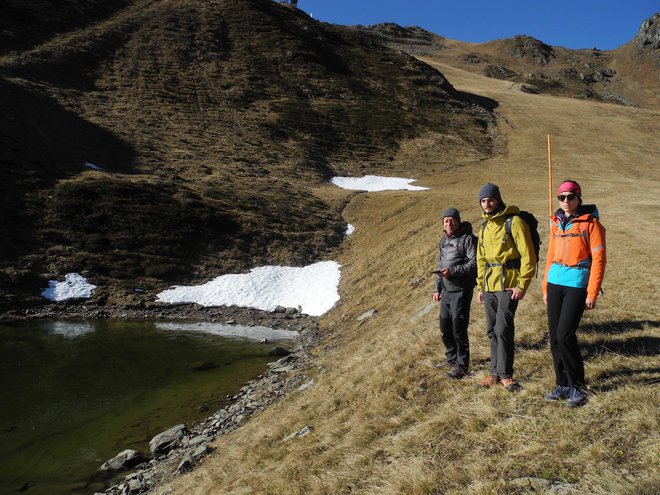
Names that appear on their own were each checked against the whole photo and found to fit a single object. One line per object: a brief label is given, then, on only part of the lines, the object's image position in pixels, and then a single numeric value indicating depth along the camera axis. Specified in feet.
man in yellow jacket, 22.45
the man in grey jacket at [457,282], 26.91
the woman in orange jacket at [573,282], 20.02
